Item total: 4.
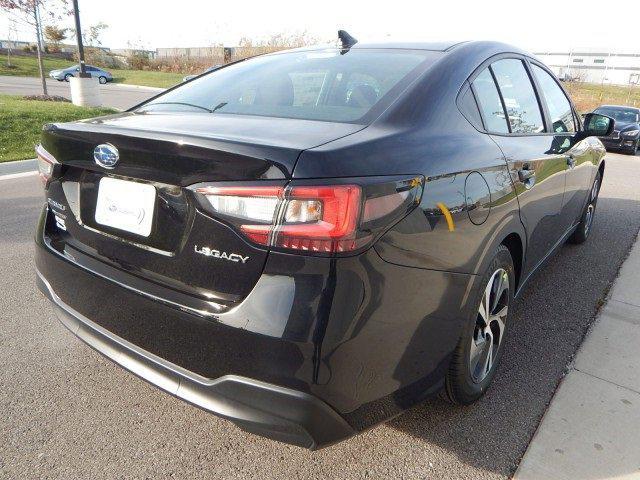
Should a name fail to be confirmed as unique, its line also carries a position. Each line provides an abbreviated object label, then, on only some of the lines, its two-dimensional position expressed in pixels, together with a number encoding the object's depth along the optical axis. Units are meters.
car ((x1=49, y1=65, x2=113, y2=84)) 33.44
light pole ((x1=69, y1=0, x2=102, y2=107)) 14.20
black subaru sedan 1.46
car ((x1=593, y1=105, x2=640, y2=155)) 13.42
